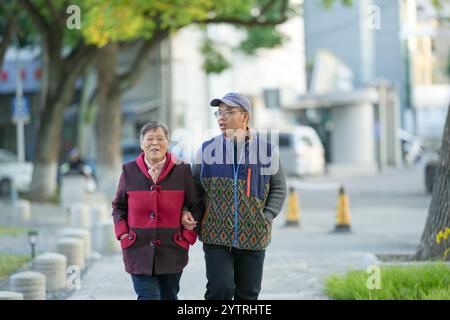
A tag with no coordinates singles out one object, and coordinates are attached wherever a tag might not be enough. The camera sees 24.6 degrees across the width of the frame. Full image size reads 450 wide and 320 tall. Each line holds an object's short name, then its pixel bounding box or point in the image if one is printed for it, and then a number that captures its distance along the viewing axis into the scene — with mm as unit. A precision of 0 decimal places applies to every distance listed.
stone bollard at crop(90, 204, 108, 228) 18516
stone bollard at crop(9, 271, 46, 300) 9664
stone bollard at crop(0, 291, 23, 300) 8385
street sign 29000
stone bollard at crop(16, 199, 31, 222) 21578
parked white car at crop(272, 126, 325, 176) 39906
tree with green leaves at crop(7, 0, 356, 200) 24906
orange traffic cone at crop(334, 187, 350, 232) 18234
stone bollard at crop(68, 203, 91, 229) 18625
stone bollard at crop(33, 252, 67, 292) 11039
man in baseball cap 6820
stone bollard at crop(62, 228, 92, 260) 13914
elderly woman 6910
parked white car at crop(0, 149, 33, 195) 34750
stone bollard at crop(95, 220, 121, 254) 14836
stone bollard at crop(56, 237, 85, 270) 12680
